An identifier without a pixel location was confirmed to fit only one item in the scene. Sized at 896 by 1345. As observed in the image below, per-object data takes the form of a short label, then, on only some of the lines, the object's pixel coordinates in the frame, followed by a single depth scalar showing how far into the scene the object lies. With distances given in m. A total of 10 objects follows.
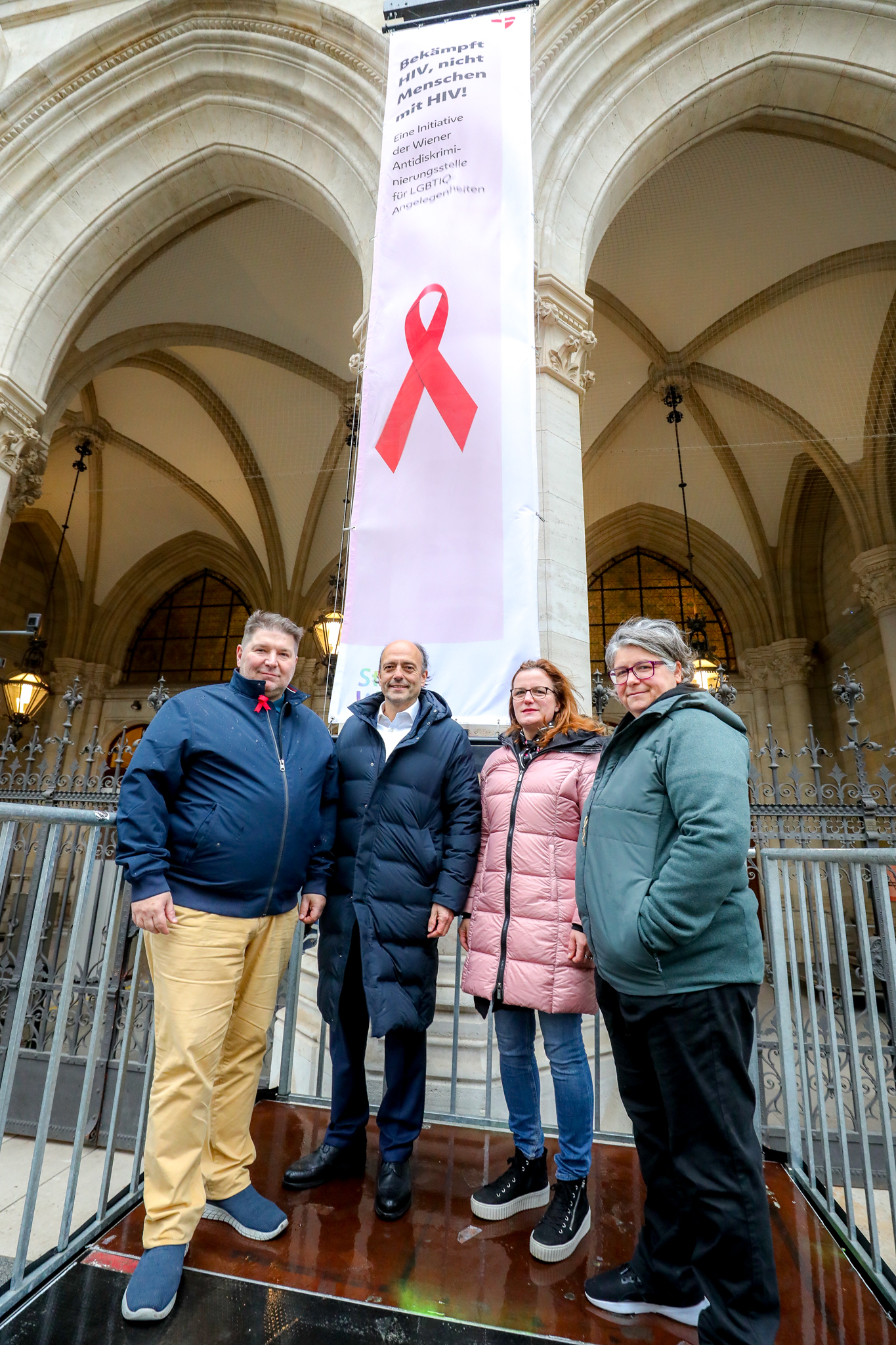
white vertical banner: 3.54
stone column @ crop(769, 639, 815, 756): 10.45
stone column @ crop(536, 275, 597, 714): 3.93
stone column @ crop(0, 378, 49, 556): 5.60
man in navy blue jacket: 1.66
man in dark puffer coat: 2.03
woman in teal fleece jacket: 1.37
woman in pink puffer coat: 1.86
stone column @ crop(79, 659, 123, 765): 12.68
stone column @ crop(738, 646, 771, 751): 10.76
